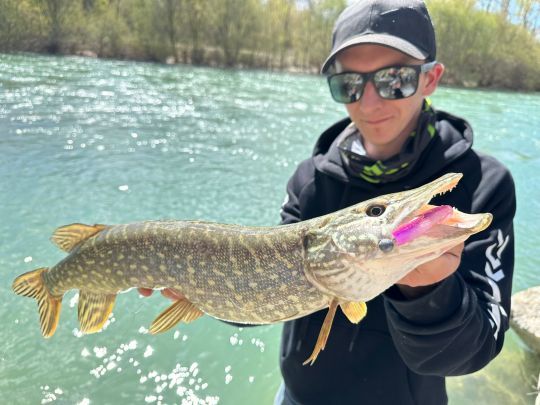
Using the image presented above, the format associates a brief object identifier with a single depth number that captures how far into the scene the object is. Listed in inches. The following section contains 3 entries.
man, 16.5
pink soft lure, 12.7
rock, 38.0
